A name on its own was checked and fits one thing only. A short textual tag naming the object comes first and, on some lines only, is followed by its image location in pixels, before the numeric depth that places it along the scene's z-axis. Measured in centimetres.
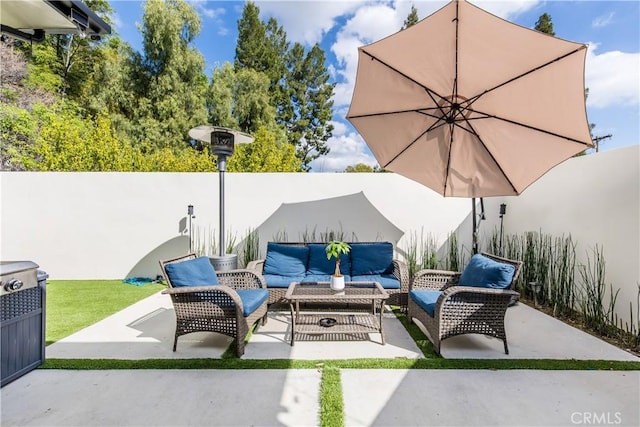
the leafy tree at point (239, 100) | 1480
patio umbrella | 292
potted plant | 372
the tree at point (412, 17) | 1439
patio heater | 478
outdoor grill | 238
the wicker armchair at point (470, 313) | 308
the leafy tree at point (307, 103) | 1892
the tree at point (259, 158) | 957
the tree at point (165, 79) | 1288
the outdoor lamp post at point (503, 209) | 561
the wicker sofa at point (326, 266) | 441
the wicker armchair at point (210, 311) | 304
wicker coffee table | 326
